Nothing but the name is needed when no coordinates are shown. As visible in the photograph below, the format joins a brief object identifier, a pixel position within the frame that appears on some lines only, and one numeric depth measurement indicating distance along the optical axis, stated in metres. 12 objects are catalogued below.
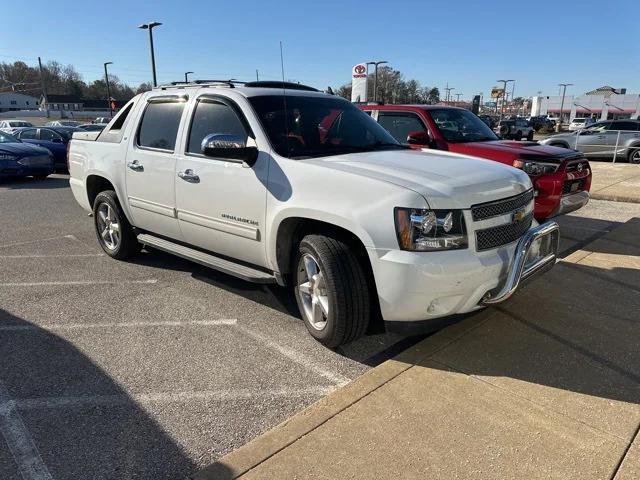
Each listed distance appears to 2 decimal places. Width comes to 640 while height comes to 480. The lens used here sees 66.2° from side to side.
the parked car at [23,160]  12.60
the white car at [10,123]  25.05
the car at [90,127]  18.55
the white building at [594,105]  78.00
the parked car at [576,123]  46.65
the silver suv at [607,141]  17.33
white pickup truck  3.01
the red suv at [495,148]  6.18
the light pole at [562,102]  86.19
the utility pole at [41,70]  58.57
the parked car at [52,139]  15.08
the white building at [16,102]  123.19
